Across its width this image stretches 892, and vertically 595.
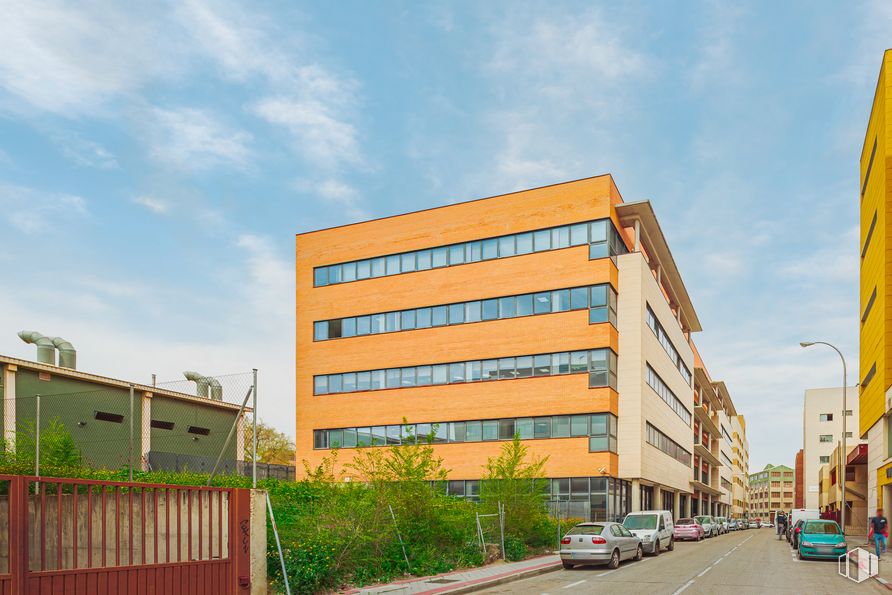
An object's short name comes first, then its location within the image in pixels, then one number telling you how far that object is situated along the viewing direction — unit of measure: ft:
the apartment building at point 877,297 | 125.29
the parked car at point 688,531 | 155.53
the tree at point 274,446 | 244.01
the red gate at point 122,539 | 32.24
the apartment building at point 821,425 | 418.51
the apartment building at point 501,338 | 136.05
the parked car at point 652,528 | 100.32
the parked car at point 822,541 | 92.43
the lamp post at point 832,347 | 132.26
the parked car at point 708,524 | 175.44
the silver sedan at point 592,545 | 77.61
